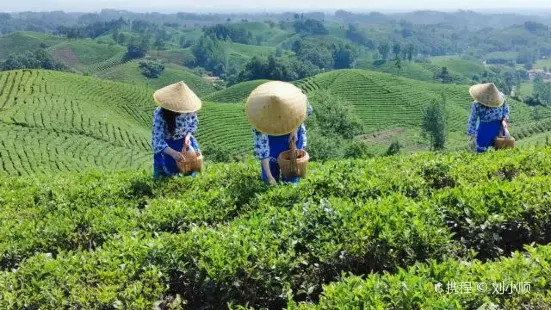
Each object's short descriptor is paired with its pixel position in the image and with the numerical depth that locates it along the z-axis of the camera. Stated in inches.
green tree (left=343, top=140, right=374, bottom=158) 1423.5
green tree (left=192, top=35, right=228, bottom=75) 5738.2
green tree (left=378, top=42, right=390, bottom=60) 6131.9
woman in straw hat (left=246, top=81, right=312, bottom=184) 221.0
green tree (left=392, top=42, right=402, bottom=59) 5826.8
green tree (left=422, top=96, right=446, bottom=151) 2063.2
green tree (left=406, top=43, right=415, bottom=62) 5586.6
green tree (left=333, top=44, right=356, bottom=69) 5738.2
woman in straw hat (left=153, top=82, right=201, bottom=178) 252.8
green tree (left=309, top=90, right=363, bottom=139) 1708.9
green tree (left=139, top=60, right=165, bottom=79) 4594.0
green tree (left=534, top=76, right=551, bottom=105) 4799.7
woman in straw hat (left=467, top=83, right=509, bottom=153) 326.3
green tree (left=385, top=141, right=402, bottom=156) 1721.5
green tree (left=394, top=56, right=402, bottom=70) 4611.2
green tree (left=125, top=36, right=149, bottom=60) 5305.1
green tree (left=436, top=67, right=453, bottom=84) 4503.0
